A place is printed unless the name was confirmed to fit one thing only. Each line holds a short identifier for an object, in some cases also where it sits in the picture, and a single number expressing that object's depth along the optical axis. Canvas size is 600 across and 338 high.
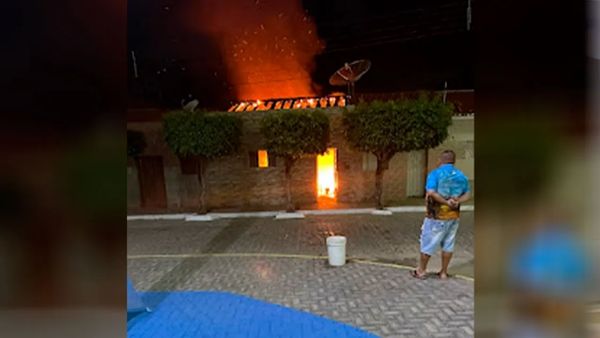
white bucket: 7.23
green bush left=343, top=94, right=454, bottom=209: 12.55
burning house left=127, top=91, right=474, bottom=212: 15.85
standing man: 5.81
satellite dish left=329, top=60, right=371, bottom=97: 17.91
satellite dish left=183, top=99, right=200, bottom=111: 15.18
